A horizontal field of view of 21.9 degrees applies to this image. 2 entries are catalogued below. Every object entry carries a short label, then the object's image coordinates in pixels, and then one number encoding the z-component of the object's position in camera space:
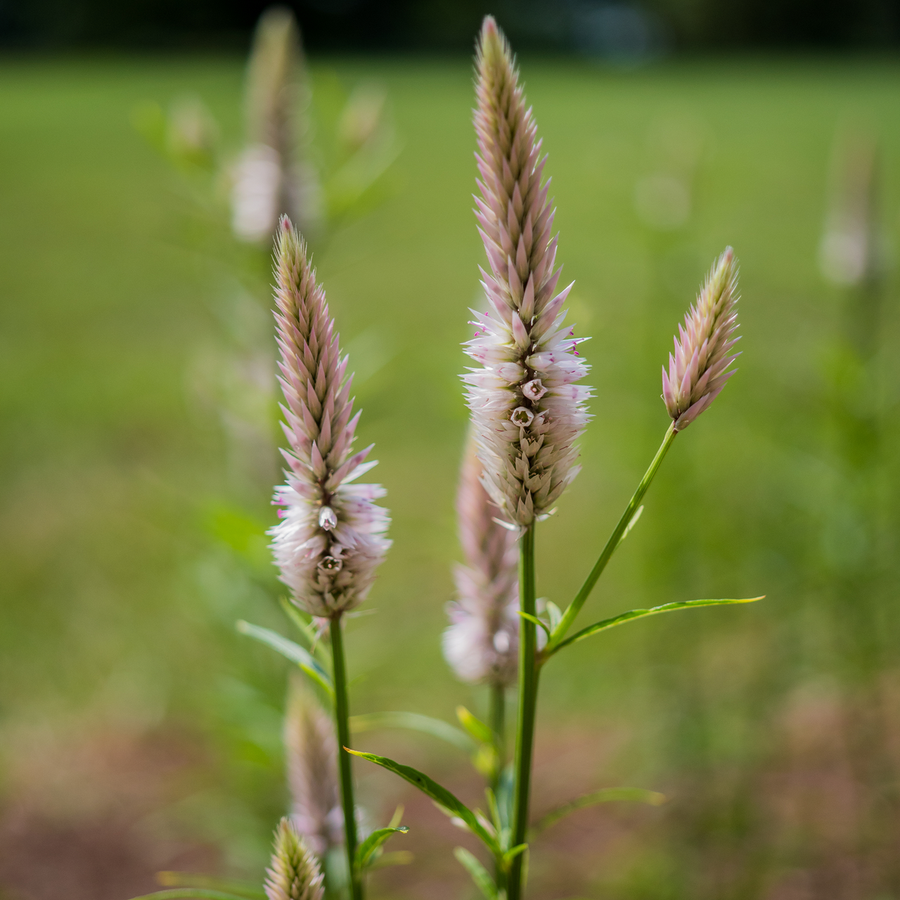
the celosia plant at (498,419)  0.43
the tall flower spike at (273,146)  0.85
